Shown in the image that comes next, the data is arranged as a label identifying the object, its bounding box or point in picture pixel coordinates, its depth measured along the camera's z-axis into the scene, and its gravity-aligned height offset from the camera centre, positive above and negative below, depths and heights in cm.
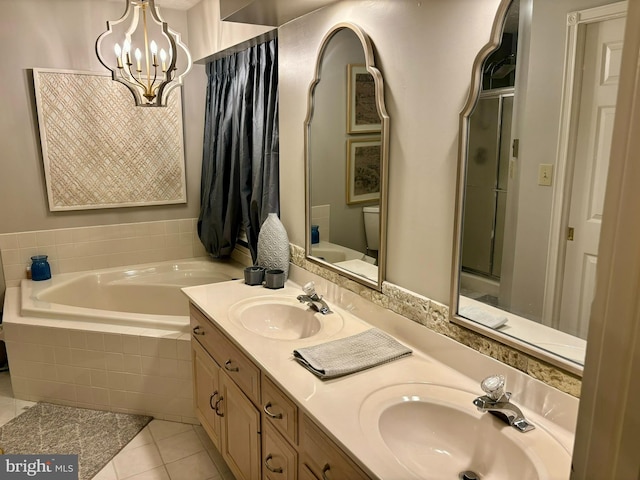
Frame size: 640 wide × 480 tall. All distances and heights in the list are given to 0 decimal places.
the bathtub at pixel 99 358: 268 -116
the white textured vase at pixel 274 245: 247 -49
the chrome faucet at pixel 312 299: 209 -66
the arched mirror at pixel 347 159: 184 -6
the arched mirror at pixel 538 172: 118 -7
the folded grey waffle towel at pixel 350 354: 151 -67
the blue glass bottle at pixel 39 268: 327 -79
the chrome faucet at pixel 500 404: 126 -68
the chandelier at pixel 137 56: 237 +45
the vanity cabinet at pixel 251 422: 136 -92
